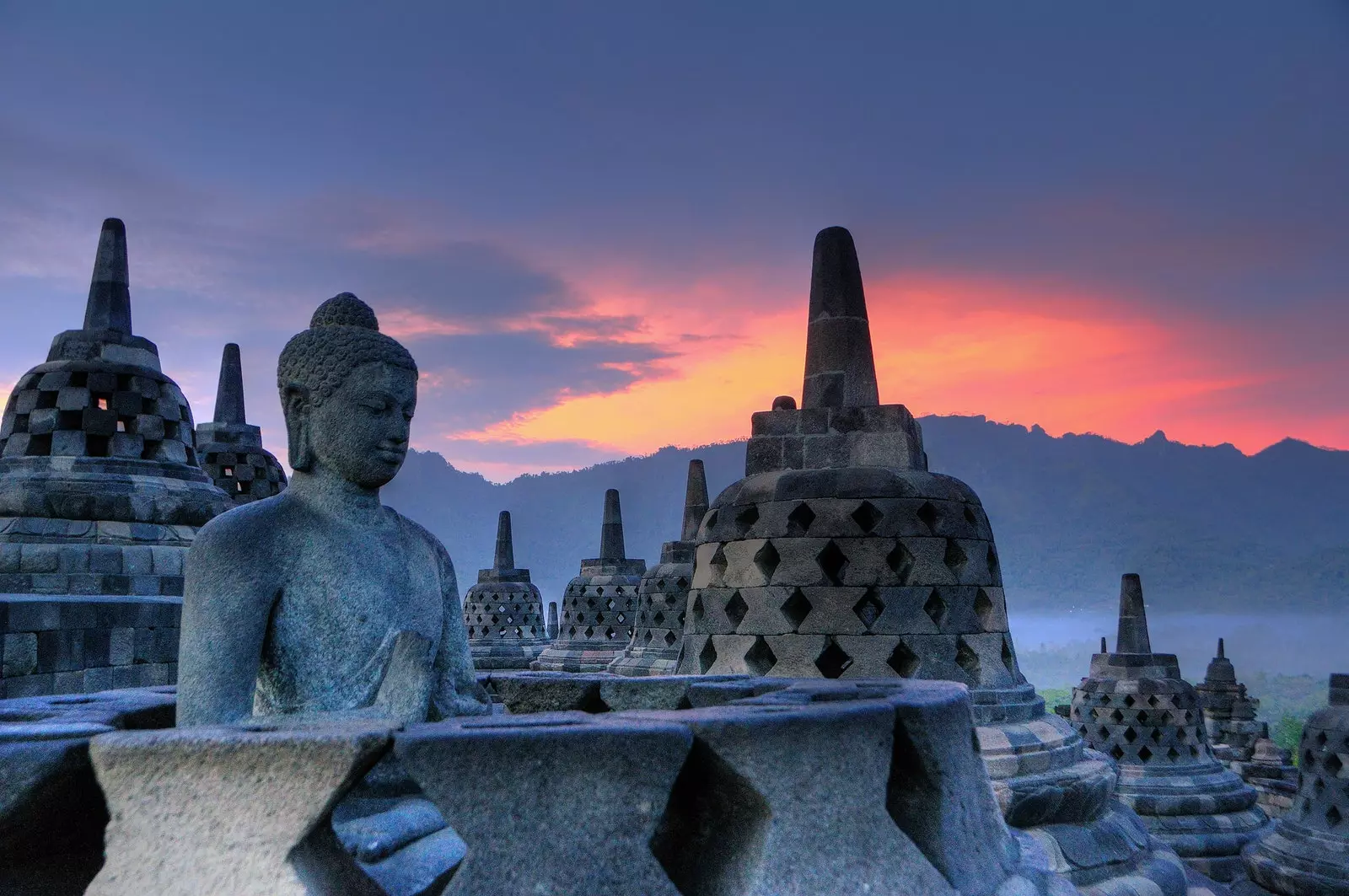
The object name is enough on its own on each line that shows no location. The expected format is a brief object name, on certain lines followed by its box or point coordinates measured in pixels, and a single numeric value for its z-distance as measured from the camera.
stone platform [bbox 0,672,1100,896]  1.82
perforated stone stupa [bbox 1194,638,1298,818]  20.27
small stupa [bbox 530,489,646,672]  16.67
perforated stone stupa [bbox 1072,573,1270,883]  12.52
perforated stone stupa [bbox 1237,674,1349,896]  10.10
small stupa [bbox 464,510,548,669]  19.03
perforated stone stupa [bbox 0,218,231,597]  8.73
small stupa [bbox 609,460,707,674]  13.72
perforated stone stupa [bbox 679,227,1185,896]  5.74
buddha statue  2.44
